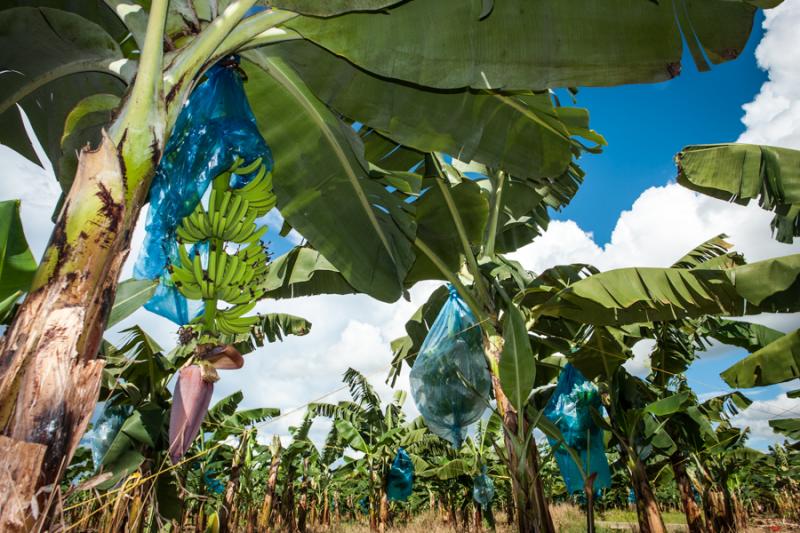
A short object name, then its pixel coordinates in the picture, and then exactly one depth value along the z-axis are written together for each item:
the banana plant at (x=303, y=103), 1.18
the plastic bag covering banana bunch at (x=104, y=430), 5.82
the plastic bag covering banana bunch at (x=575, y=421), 5.68
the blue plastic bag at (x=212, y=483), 15.65
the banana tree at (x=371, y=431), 11.85
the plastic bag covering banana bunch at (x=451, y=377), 4.10
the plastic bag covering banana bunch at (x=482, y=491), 12.57
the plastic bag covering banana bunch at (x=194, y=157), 2.03
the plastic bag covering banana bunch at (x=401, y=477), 13.25
